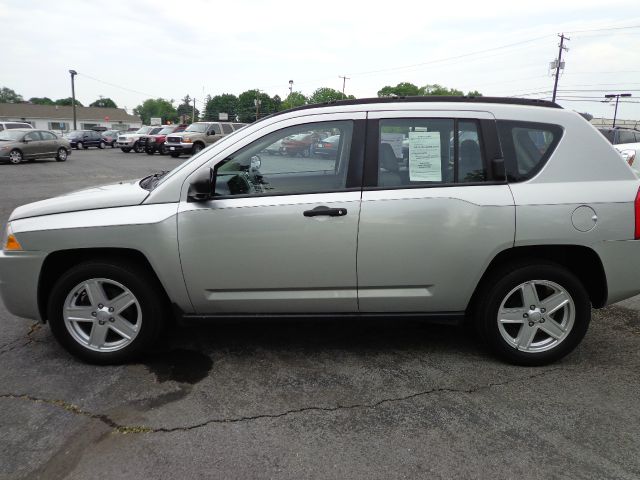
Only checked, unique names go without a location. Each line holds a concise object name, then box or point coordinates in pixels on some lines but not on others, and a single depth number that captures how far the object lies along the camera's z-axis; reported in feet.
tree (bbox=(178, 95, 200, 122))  375.04
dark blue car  118.42
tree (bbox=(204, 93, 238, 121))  379.96
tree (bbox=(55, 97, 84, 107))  399.61
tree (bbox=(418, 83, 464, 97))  376.89
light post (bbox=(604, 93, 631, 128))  188.56
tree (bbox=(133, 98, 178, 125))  467.11
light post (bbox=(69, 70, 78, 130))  168.04
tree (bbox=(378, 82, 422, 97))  320.93
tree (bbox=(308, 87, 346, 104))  377.56
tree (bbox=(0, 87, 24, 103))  402.25
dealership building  239.91
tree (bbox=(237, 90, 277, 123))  359.03
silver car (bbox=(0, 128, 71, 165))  66.80
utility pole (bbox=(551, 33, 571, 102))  148.97
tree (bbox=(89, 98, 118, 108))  450.79
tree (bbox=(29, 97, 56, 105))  410.93
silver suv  10.48
